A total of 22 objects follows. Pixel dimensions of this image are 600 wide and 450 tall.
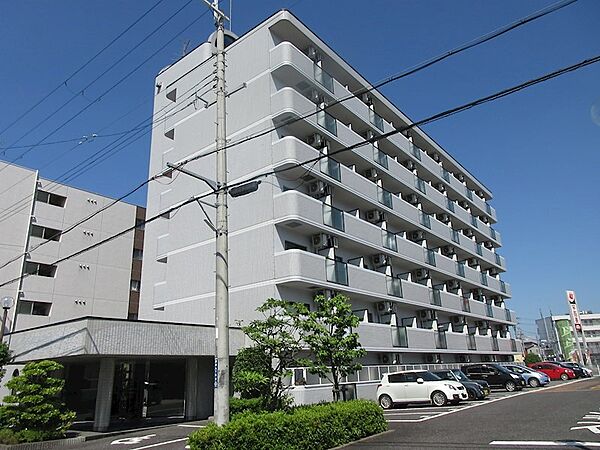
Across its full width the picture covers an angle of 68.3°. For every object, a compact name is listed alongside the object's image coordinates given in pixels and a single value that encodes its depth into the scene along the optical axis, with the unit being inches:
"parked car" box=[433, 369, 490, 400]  750.5
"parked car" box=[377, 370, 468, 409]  699.7
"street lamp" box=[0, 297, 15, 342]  670.5
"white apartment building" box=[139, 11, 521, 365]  801.6
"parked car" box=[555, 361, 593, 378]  1366.4
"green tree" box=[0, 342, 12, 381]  661.3
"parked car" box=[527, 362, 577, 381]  1330.0
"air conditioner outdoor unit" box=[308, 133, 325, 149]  897.0
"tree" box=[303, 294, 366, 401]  502.3
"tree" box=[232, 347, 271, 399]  398.9
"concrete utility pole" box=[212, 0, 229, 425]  350.6
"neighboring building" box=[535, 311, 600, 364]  3021.7
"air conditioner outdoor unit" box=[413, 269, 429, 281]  1187.3
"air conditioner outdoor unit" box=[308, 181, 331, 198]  869.8
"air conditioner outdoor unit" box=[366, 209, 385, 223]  1049.5
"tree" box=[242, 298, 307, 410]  433.7
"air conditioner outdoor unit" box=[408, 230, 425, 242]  1223.5
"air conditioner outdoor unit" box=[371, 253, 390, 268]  1016.2
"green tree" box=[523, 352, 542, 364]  1960.1
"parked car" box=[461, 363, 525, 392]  992.2
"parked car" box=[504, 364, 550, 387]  1078.6
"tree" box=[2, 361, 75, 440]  500.1
